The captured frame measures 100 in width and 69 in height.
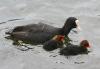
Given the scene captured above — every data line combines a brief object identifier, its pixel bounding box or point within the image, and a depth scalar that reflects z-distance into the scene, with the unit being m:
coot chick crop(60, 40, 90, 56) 12.87
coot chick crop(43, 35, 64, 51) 13.15
